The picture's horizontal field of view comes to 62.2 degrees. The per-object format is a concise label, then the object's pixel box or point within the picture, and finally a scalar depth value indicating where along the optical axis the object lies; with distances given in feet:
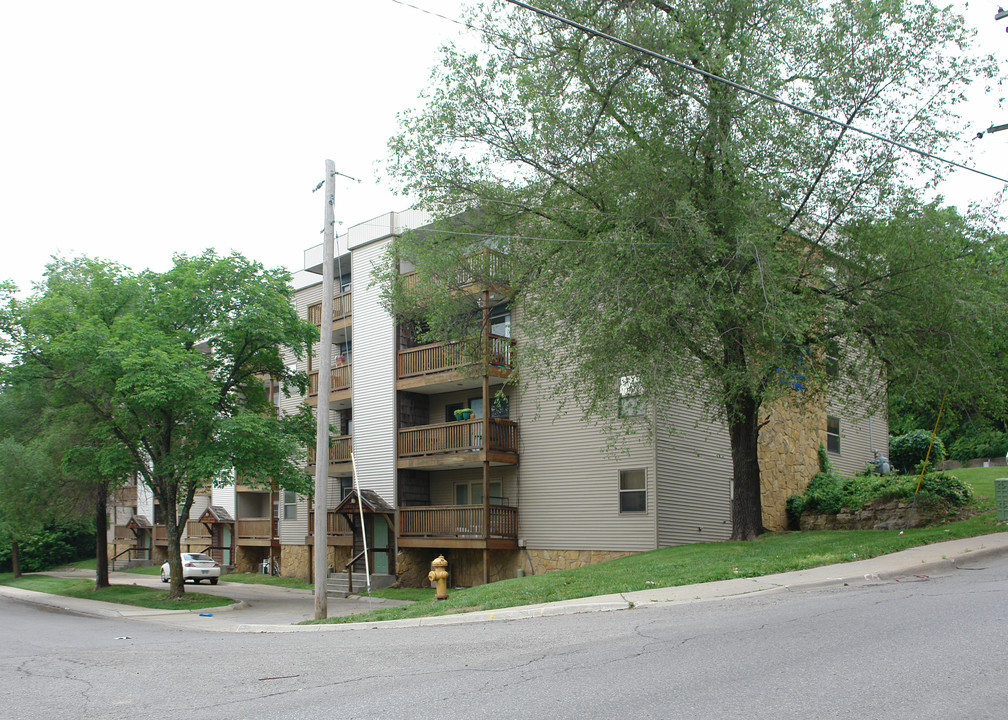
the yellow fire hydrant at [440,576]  54.54
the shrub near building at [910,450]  88.58
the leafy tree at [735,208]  51.11
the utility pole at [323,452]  55.06
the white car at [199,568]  109.70
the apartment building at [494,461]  75.36
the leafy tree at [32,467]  85.56
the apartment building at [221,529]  119.55
